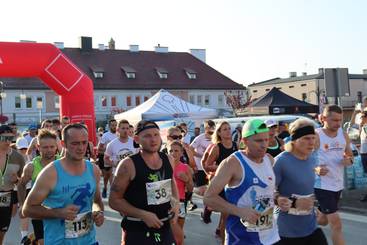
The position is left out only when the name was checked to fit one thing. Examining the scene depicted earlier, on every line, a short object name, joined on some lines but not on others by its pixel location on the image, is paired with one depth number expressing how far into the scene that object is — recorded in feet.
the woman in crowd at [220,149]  24.63
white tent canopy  72.74
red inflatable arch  57.52
